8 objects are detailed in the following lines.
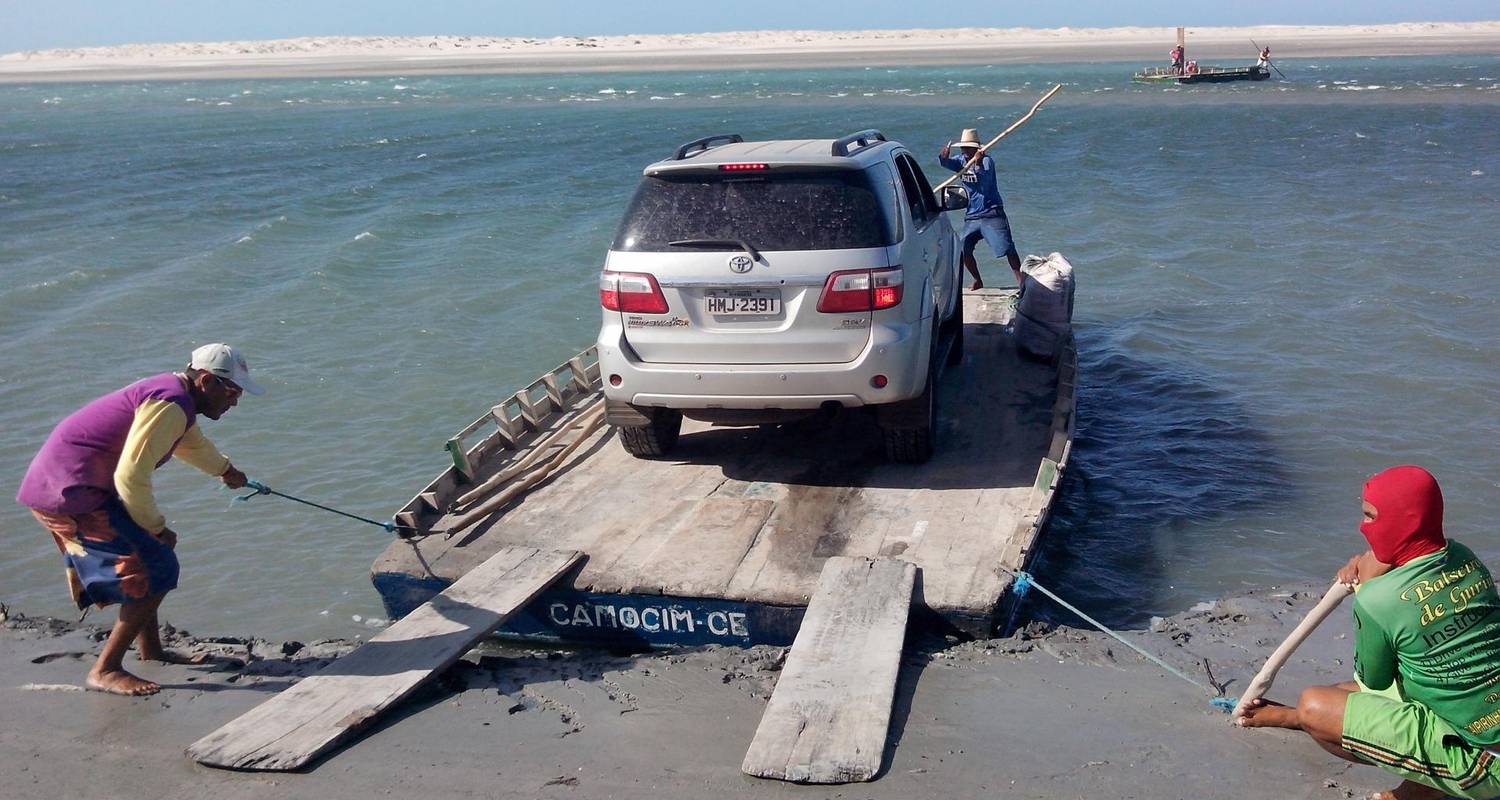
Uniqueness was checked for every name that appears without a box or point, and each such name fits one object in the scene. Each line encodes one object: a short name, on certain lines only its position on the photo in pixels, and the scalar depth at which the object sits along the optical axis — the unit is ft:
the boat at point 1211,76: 191.72
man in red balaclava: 12.10
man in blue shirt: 34.47
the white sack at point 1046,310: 30.01
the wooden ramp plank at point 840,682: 14.51
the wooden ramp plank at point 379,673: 15.19
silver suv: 20.97
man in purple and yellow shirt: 16.93
